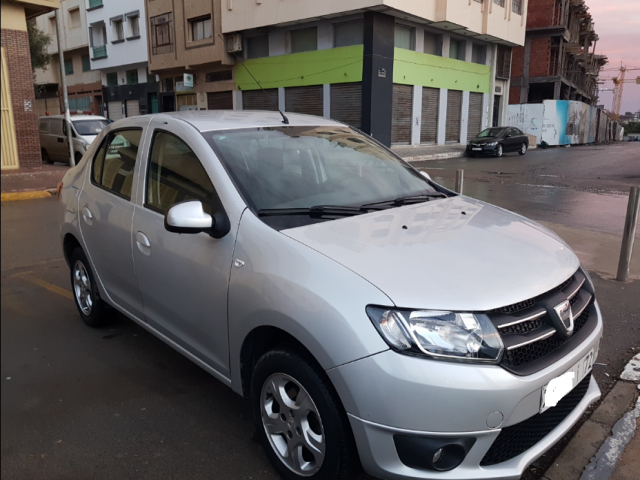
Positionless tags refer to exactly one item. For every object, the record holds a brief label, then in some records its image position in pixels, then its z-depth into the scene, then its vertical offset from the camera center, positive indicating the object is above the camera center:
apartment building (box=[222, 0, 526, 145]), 22.89 +2.74
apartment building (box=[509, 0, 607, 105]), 43.28 +5.62
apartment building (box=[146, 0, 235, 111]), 27.38 +3.31
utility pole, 15.30 -0.92
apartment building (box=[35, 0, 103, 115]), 36.88 +3.32
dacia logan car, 2.04 -0.78
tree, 25.66 +3.47
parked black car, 25.70 -1.20
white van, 17.30 -0.59
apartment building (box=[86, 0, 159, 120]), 32.22 +3.75
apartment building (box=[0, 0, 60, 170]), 14.42 +1.56
